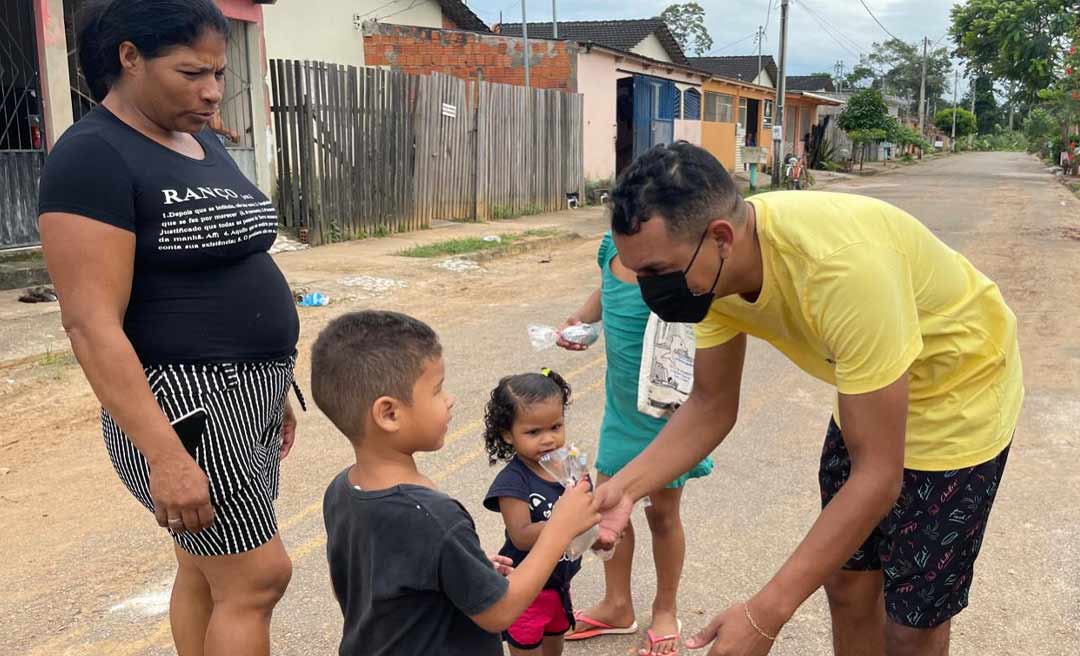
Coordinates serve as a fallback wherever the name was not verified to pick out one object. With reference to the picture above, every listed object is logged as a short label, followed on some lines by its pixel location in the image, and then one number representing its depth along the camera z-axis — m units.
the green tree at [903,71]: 87.31
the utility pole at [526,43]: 20.03
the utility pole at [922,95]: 65.60
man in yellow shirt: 2.00
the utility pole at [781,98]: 28.56
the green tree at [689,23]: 65.75
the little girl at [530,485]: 2.77
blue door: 25.08
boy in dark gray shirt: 1.90
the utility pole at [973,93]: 95.06
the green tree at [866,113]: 40.03
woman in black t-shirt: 2.11
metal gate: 10.30
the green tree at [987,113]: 112.75
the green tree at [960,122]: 88.64
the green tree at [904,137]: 43.79
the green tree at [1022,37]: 27.72
